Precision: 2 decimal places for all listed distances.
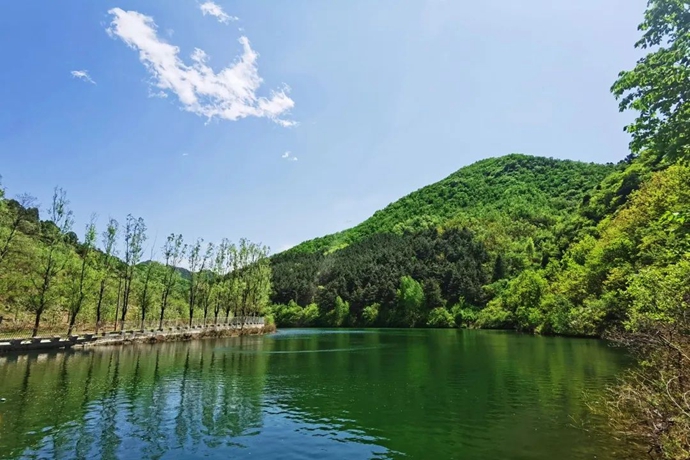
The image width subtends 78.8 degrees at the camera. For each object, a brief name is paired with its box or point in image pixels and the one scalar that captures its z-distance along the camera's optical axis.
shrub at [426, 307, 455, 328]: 122.61
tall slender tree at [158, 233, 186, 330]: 70.43
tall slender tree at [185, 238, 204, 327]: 78.11
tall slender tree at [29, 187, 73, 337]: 47.66
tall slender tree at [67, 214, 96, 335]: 52.00
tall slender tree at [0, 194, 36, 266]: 43.50
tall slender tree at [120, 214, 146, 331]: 65.81
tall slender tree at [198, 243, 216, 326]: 80.03
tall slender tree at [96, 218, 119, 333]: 62.94
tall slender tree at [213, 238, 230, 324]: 84.31
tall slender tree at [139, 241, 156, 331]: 63.12
